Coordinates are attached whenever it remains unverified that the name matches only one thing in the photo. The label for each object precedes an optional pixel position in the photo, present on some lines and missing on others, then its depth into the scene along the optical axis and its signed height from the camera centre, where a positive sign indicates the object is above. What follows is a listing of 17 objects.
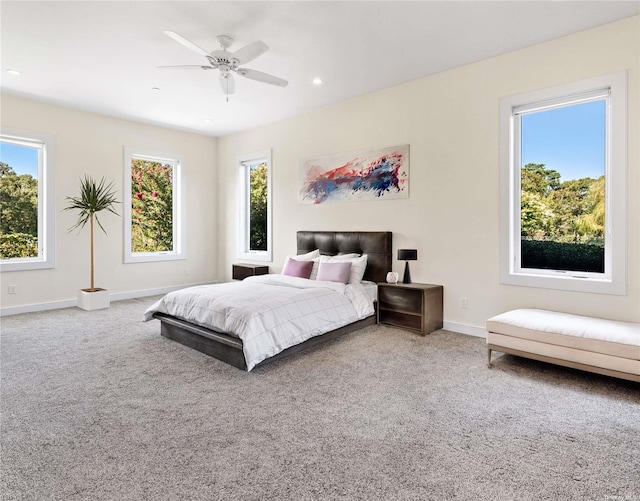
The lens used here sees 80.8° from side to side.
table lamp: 4.29 -0.11
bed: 3.23 -0.75
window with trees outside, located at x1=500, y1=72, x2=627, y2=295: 3.27 +0.56
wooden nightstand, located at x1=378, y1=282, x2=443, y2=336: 4.12 -0.69
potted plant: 5.39 +0.53
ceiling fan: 3.09 +1.64
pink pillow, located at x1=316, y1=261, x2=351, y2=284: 4.48 -0.32
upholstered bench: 2.61 -0.72
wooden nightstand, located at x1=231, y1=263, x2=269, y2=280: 6.23 -0.41
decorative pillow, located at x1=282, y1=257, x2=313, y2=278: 4.86 -0.30
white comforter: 3.14 -0.61
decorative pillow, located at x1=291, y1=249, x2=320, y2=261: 5.15 -0.15
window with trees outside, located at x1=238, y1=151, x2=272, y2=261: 6.59 +0.69
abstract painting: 4.73 +0.96
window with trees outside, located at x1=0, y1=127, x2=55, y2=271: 5.11 +0.64
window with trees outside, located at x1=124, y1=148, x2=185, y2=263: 6.29 +0.68
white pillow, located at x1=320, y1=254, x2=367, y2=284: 4.59 -0.25
